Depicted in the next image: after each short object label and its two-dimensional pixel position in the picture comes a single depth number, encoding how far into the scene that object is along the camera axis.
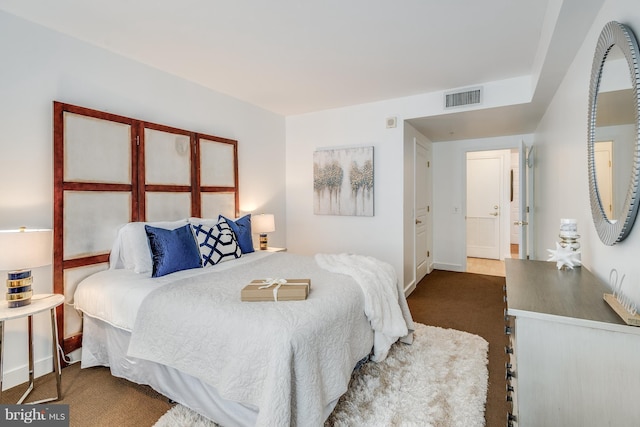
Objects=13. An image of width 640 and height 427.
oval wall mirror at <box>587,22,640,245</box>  1.23
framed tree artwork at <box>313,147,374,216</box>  4.09
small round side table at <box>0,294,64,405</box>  1.80
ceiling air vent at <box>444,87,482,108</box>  3.39
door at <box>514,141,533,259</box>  3.78
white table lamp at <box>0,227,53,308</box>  1.78
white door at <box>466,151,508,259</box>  6.14
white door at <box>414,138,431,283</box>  4.55
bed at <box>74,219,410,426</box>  1.45
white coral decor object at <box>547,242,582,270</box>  1.85
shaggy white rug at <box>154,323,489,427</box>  1.75
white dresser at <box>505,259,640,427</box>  1.03
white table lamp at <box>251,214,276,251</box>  3.72
